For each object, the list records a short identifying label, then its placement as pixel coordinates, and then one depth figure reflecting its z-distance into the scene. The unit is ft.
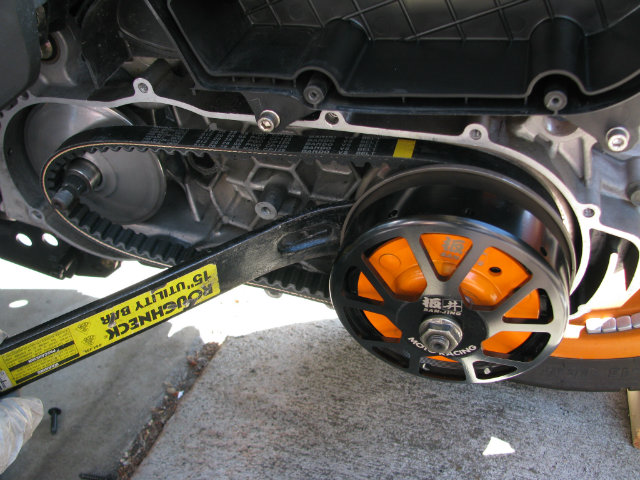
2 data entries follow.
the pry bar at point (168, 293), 1.48
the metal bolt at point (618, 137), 1.16
